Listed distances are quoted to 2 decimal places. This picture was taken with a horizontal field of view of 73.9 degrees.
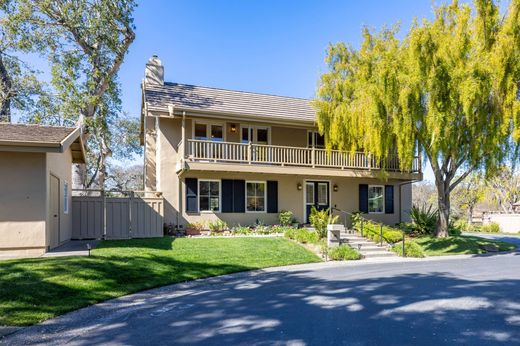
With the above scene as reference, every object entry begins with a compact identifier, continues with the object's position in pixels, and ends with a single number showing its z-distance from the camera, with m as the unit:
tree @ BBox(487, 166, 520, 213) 31.86
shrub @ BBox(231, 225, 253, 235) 15.66
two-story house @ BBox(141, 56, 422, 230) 15.82
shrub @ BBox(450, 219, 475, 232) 25.50
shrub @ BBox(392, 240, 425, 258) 12.98
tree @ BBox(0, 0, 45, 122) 19.61
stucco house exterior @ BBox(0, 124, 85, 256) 9.20
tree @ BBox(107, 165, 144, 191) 40.01
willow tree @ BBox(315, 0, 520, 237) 12.40
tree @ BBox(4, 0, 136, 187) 19.00
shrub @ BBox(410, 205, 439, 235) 16.66
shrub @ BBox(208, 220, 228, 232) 15.80
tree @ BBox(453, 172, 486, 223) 33.75
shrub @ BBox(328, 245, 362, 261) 11.70
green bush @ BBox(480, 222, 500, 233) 25.98
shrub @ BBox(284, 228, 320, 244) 13.29
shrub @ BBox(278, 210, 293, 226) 17.00
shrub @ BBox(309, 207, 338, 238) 13.87
